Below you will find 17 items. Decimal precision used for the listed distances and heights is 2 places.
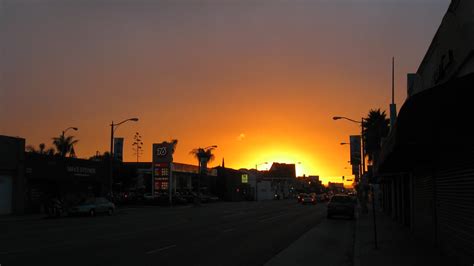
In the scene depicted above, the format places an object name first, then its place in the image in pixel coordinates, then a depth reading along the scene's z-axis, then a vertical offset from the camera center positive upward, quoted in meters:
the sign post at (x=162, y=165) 69.44 +2.30
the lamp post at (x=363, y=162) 44.29 +1.93
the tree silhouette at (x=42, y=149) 80.12 +5.12
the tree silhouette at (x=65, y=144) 80.62 +5.83
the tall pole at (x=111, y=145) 47.28 +3.34
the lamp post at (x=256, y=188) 127.45 -1.20
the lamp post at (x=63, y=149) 78.66 +4.84
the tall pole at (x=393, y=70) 25.34 +5.39
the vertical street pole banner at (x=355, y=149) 44.59 +2.93
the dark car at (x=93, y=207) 37.50 -1.77
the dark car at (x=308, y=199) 77.43 -2.29
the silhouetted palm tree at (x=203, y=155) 81.82 +4.56
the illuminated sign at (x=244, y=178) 113.75 +1.07
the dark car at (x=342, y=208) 36.66 -1.69
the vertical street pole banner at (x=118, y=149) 48.97 +3.07
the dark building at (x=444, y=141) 8.34 +0.79
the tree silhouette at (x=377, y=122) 56.00 +7.00
